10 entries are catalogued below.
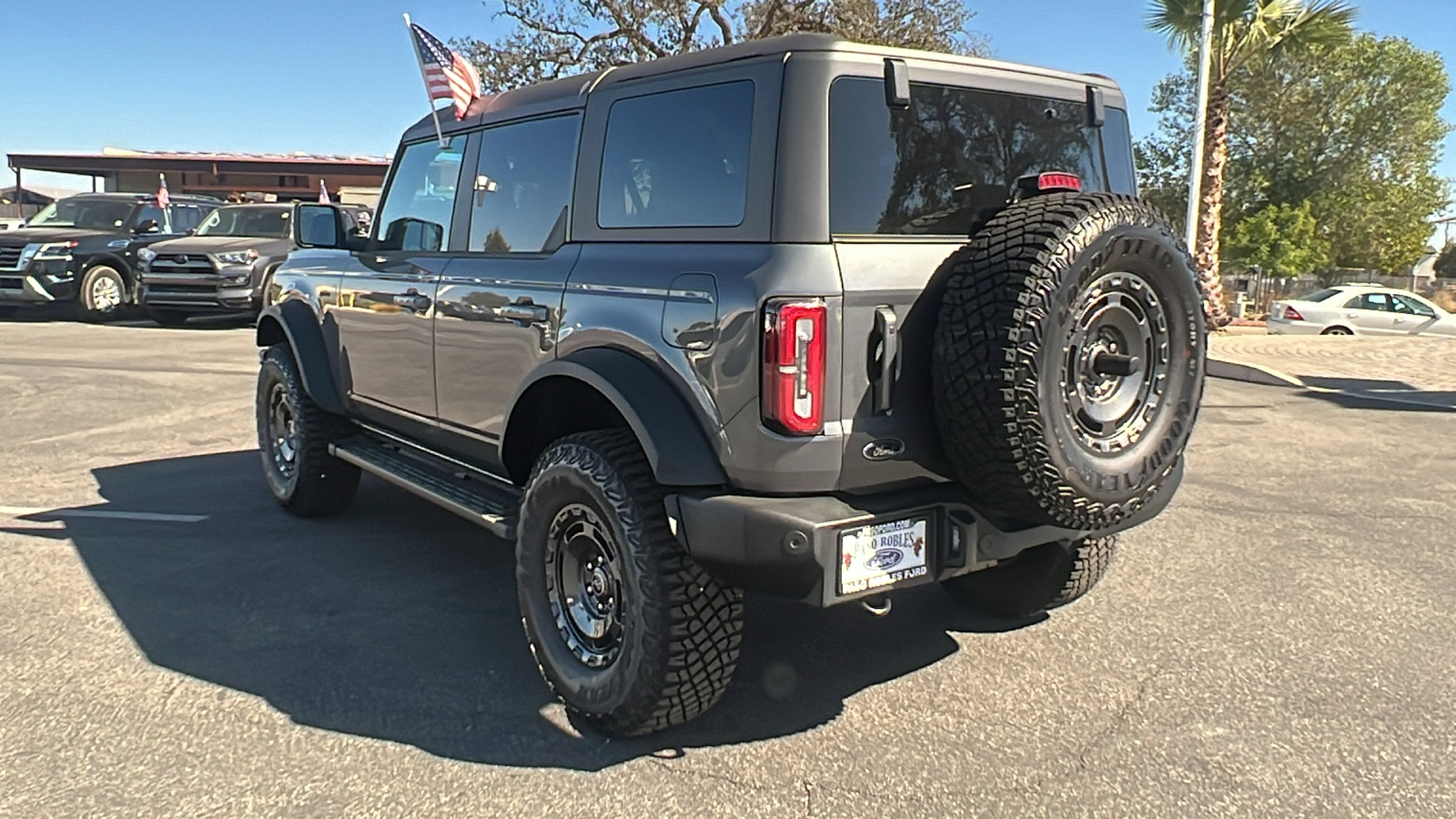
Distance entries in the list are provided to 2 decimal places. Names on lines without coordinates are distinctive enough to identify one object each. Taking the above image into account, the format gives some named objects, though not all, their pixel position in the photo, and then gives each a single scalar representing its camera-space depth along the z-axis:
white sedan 18.80
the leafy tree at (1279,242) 30.66
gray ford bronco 2.78
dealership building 36.28
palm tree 17.98
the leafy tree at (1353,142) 34.09
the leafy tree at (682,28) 23.84
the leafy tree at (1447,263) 51.32
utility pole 16.16
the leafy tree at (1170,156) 37.56
